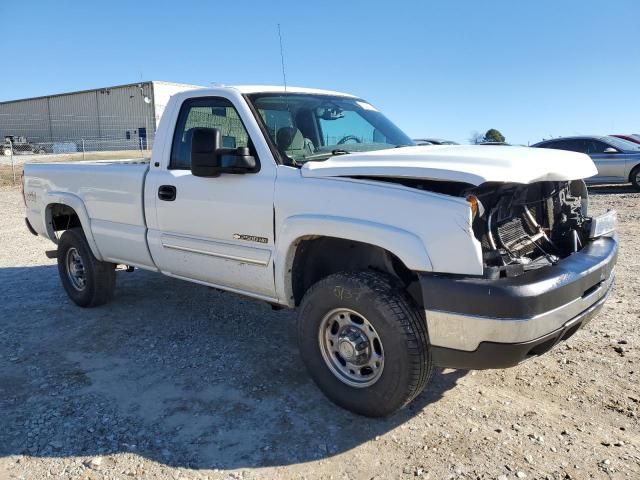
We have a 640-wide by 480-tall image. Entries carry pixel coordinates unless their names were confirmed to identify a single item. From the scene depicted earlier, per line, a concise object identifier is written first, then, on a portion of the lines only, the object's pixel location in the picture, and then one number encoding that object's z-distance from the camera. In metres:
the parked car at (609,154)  13.52
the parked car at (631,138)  16.64
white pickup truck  2.78
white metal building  42.72
